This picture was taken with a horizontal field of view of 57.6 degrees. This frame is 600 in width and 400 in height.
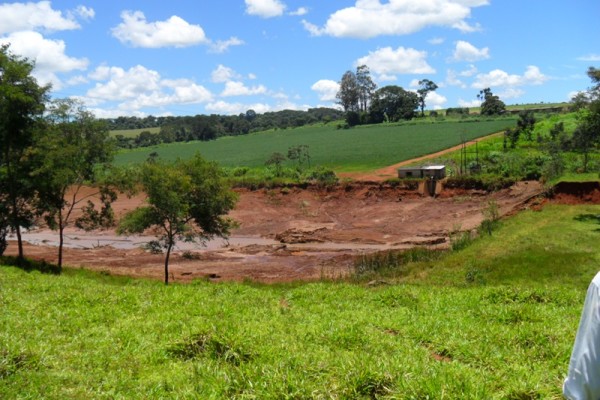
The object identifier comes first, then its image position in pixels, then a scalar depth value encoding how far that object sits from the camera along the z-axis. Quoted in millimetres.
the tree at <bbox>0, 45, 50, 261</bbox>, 23562
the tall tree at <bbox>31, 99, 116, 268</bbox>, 23828
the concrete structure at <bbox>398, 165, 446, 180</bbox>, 51125
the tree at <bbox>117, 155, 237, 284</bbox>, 23188
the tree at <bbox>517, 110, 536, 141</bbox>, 66688
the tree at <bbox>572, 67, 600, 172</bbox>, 28750
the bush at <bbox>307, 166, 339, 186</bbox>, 53469
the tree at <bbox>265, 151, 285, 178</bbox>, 60288
